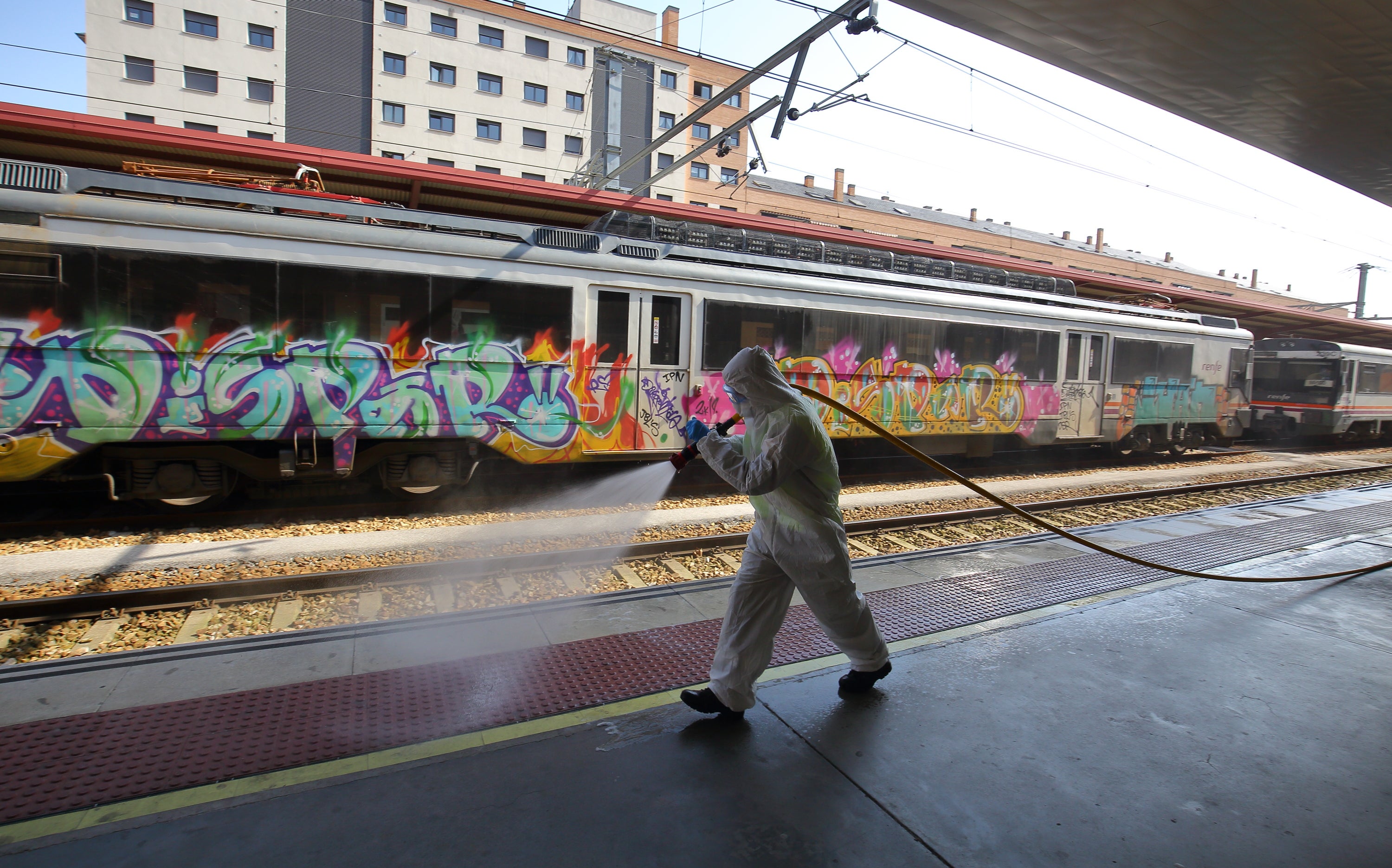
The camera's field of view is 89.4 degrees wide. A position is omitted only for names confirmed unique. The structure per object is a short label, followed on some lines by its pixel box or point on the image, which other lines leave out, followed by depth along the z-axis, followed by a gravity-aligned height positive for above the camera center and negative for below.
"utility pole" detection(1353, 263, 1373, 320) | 43.38 +7.86
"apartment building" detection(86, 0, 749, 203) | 31.75 +14.31
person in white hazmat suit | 3.10 -0.66
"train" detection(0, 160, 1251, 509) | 6.38 +0.35
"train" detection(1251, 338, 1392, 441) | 18.34 +0.39
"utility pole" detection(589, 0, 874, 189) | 7.72 +3.88
